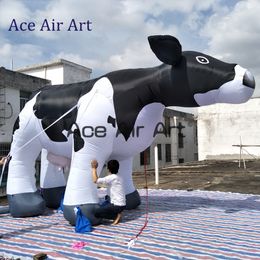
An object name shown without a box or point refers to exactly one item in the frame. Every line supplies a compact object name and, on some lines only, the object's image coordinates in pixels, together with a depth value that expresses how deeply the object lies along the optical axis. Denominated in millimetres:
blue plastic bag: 5145
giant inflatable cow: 5258
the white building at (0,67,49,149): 14891
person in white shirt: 5434
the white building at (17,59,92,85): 19297
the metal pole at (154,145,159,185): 11264
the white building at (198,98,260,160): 26203
